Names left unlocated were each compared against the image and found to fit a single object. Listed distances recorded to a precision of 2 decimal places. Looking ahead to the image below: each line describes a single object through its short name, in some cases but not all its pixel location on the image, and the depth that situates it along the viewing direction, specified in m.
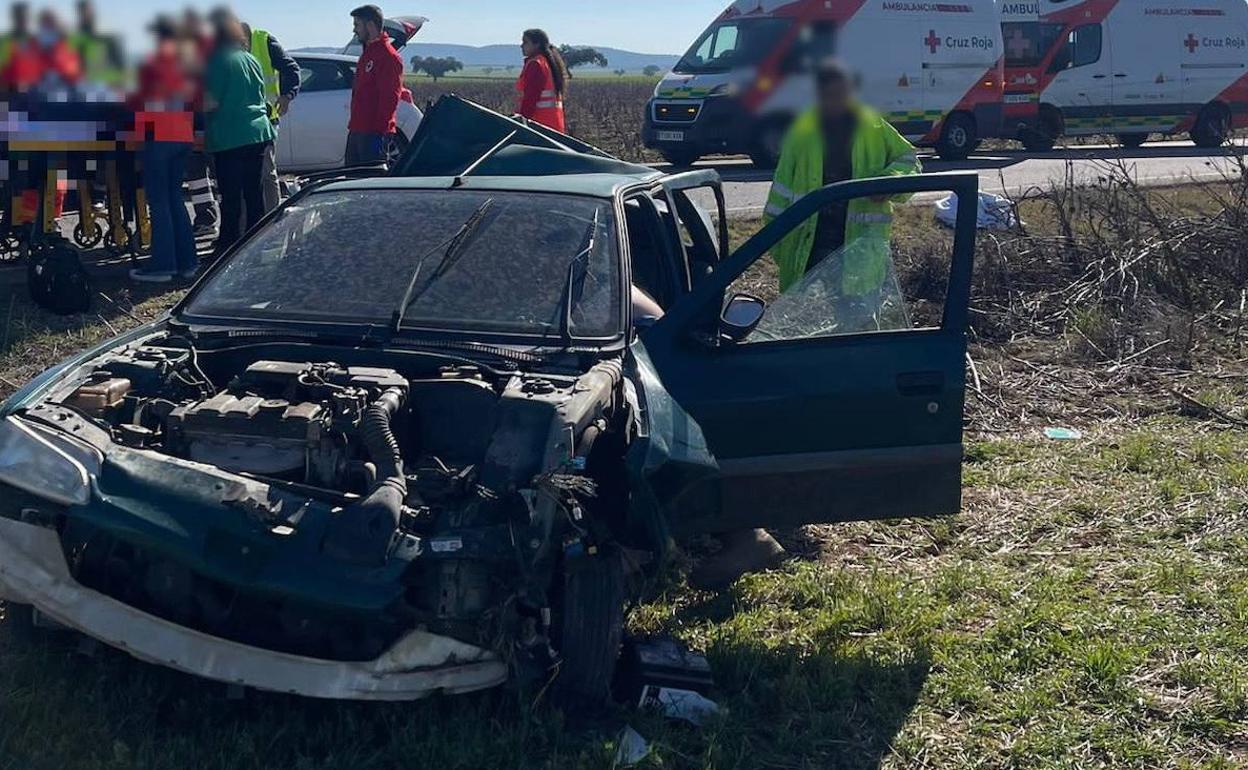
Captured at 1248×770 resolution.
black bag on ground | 8.35
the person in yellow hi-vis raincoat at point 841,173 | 5.07
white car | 13.73
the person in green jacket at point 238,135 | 8.74
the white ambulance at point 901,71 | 13.50
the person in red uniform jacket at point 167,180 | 8.68
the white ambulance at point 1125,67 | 22.19
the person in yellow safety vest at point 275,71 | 9.79
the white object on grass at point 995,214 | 10.18
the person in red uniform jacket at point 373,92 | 10.05
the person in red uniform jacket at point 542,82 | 11.24
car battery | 3.88
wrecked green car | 3.45
